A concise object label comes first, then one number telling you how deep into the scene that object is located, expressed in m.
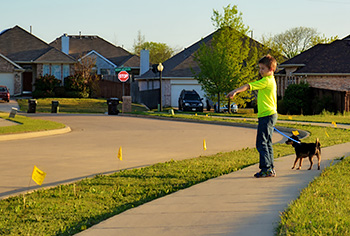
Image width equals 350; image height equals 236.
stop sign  64.69
